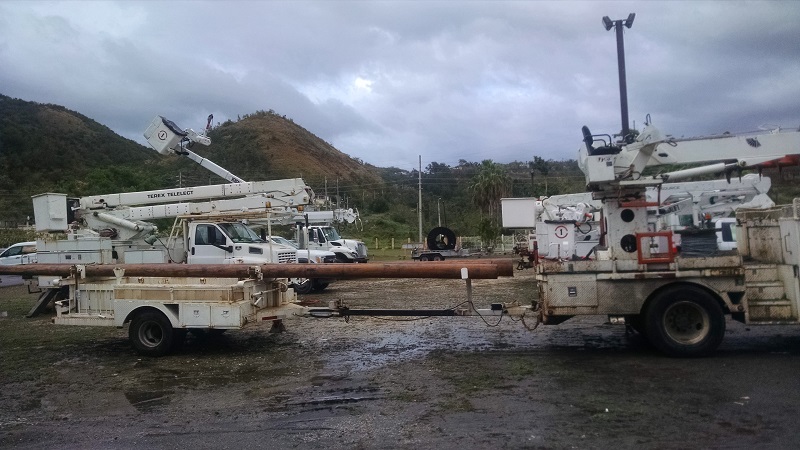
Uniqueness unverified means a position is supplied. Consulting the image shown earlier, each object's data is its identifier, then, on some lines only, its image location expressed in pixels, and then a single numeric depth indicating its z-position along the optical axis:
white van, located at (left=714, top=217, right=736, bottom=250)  15.20
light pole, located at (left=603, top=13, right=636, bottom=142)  20.09
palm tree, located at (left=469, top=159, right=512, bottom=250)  49.47
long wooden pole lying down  9.36
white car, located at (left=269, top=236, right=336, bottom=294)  18.88
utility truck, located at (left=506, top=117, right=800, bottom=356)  8.50
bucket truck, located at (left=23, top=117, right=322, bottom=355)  16.30
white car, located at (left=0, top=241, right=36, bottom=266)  23.62
